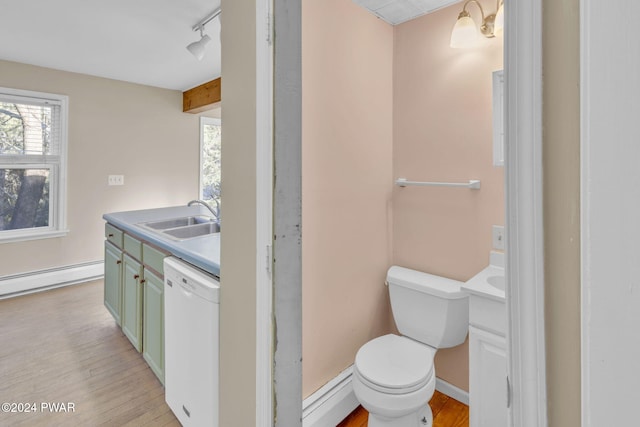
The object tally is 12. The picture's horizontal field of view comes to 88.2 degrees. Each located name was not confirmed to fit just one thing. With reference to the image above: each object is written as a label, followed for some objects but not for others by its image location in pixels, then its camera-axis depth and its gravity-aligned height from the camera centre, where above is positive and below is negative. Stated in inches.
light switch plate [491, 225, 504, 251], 67.3 -4.6
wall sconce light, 63.7 +36.1
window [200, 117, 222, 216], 184.2 +32.5
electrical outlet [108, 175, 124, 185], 154.0 +16.8
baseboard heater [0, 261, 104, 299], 132.0 -26.9
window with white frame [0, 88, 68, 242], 130.3 +21.1
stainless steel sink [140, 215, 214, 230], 101.6 -2.0
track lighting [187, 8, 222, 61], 94.3 +50.5
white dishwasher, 53.1 -22.3
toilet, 56.6 -27.4
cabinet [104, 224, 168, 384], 73.7 -19.6
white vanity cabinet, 53.6 -23.5
